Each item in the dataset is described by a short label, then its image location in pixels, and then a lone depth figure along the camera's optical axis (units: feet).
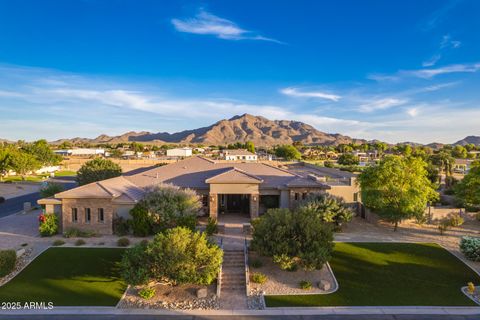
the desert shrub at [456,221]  93.30
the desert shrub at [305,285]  61.87
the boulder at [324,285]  61.72
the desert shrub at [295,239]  63.52
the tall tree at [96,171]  127.13
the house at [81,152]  444.31
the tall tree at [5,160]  195.42
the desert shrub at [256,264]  67.87
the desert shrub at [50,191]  111.45
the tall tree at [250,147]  463.83
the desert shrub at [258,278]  63.05
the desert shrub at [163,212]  83.41
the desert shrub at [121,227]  84.99
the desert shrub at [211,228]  83.61
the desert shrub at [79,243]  77.56
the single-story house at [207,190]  85.76
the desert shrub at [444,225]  88.69
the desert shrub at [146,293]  58.65
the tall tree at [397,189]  87.66
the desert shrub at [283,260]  63.35
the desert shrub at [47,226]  84.33
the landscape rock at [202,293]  59.31
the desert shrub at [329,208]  86.17
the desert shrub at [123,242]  76.84
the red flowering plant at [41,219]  84.92
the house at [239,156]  322.38
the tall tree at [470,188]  90.89
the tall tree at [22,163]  196.03
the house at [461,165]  255.74
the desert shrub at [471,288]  60.29
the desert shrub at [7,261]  64.69
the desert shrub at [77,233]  83.35
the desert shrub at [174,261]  59.00
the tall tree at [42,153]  263.70
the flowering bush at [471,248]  71.82
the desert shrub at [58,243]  77.77
